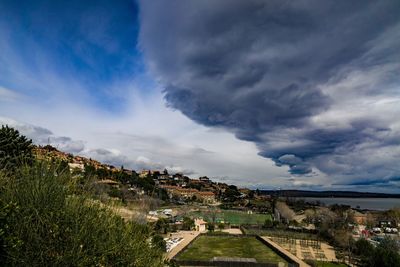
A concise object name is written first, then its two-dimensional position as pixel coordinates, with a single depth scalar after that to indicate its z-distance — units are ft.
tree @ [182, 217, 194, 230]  186.19
